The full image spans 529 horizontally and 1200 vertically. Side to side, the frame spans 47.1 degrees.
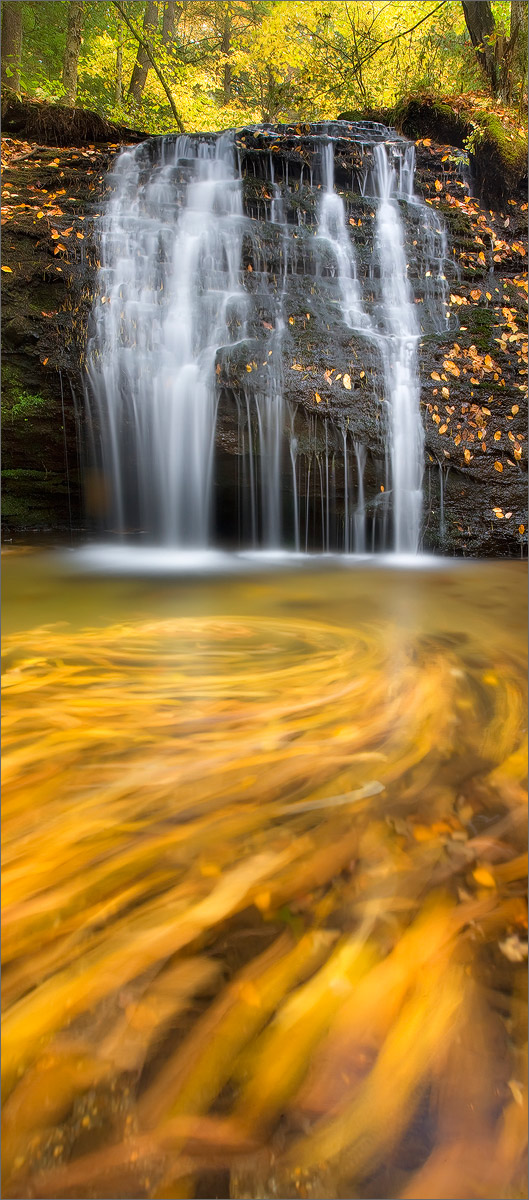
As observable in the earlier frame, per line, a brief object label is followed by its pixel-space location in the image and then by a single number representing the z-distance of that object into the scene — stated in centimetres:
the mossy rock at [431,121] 736
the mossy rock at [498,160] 692
